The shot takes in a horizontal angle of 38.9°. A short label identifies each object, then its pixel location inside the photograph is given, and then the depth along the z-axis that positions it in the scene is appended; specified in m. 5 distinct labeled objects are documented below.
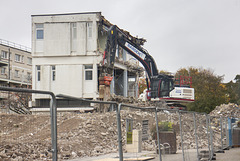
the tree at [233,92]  63.51
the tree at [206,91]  50.47
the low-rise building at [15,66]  61.38
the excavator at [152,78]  31.95
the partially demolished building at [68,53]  34.00
